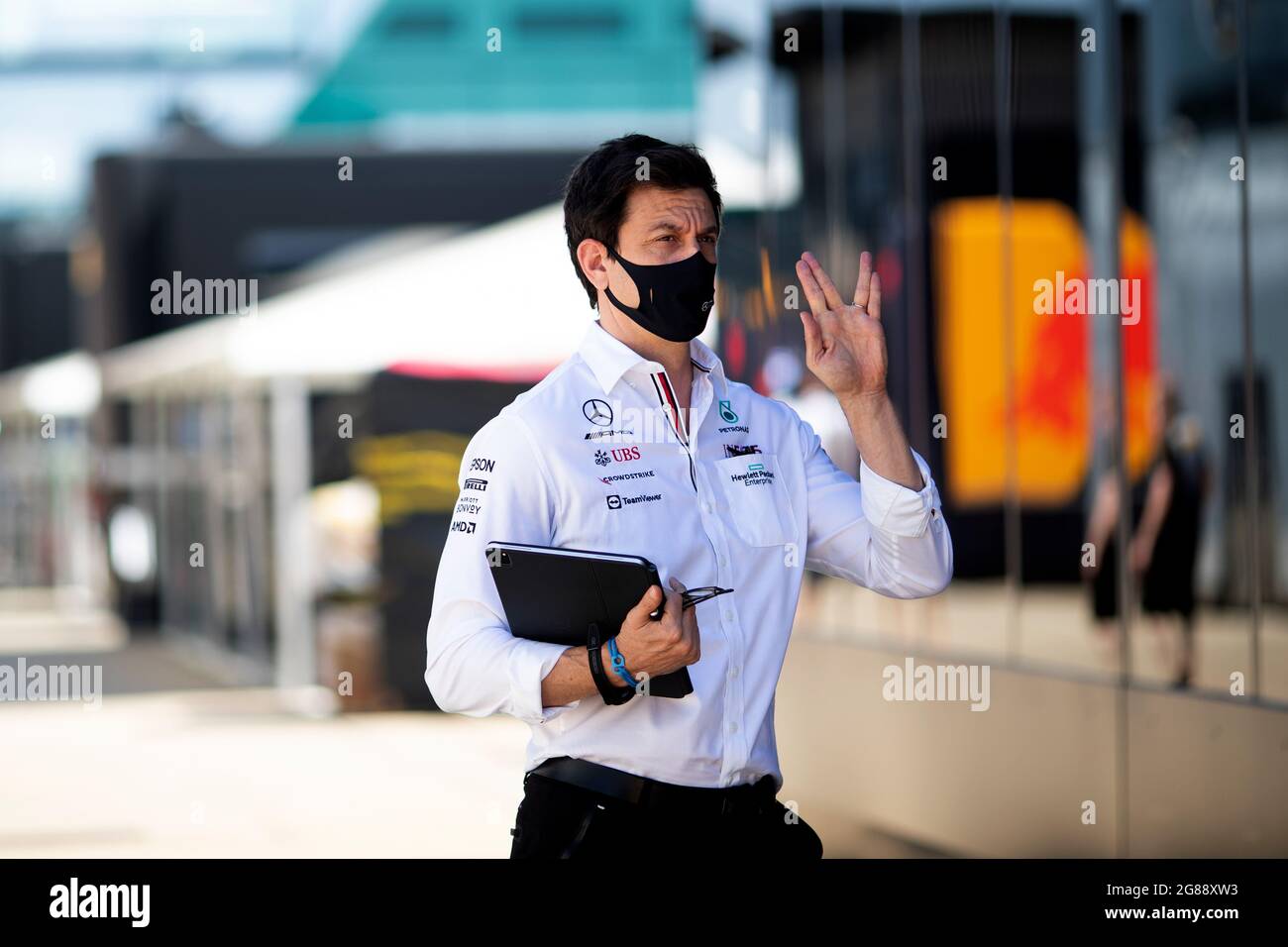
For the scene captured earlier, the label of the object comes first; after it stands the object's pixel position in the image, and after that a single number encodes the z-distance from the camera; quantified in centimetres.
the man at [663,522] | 306
